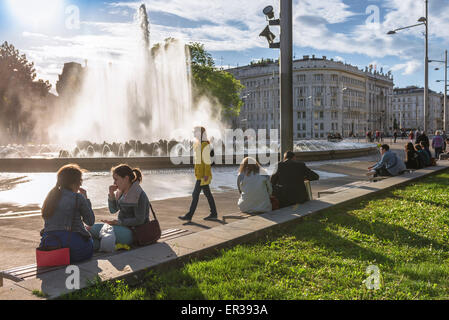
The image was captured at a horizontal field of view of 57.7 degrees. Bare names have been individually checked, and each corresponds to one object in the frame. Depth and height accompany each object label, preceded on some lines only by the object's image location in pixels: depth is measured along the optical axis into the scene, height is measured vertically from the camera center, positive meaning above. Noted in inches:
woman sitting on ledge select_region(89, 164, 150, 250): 217.6 -35.9
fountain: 991.6 +104.4
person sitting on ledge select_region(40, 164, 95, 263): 186.5 -34.4
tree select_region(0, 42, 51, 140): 1733.5 +253.3
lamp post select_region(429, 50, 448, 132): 1609.3 +258.3
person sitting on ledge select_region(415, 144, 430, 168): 685.7 -34.8
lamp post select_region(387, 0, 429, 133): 971.9 +221.6
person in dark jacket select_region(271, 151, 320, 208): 339.3 -34.9
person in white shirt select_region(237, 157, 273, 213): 314.8 -37.8
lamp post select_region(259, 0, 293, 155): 363.3 +59.6
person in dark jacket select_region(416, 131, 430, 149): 834.2 -8.1
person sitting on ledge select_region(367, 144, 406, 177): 561.9 -41.2
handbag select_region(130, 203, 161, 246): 217.5 -49.6
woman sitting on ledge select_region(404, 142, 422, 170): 660.1 -38.5
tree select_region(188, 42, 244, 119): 2226.9 +340.6
